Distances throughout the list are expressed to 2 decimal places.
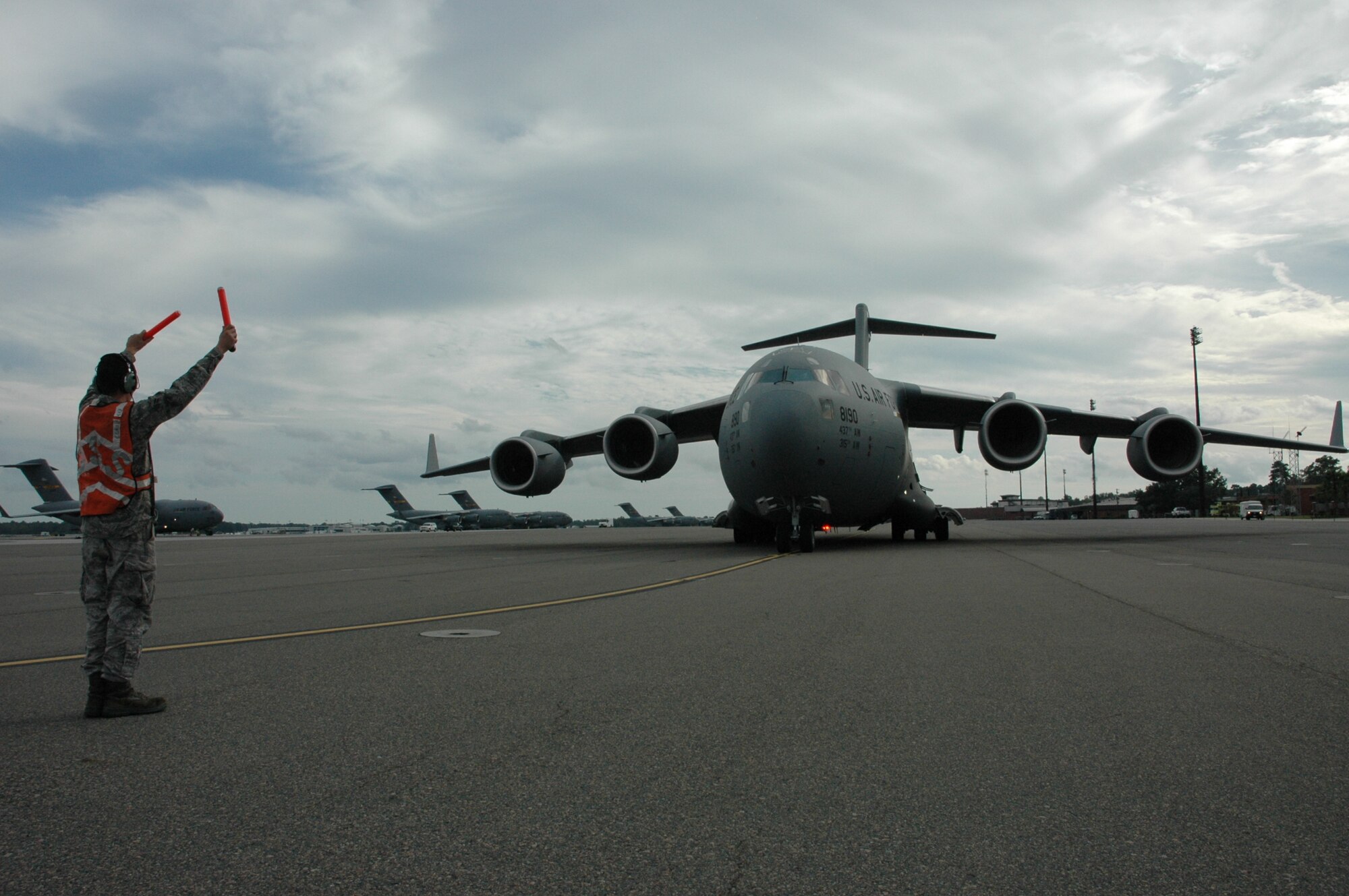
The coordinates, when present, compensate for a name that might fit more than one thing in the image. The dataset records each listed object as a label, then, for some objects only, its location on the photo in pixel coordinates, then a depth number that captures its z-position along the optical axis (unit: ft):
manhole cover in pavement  21.13
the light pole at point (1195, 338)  218.38
